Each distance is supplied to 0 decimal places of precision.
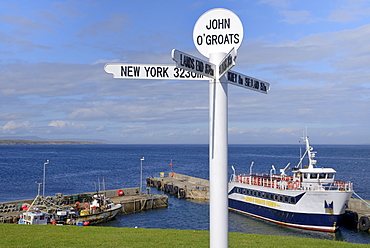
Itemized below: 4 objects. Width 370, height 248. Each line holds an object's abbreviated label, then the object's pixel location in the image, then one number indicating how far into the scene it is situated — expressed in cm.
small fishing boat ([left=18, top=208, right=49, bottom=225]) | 2959
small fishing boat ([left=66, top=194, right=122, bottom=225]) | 3469
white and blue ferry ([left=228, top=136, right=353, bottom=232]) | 3177
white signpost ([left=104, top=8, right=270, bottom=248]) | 500
